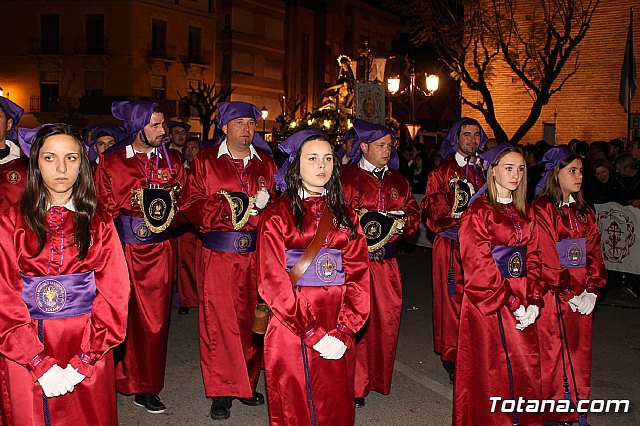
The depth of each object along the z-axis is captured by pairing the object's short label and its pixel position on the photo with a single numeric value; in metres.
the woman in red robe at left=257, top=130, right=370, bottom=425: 3.93
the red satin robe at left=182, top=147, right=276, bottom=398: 5.73
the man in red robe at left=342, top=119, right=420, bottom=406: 5.91
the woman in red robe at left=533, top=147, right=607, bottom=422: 5.16
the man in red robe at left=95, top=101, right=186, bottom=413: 5.76
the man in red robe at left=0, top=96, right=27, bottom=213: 5.60
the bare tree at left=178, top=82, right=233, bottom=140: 34.12
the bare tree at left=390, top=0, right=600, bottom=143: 17.96
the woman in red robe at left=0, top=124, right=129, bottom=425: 3.46
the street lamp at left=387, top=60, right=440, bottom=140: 17.55
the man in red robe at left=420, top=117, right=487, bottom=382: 6.60
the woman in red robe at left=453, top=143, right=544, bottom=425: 4.67
